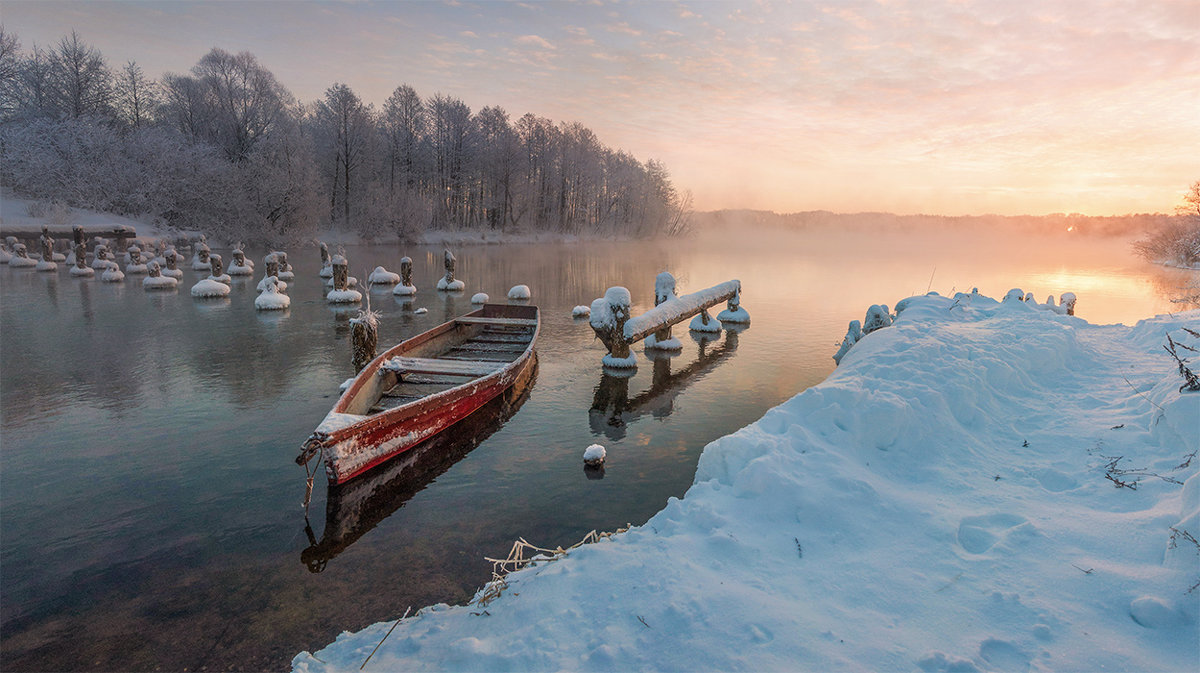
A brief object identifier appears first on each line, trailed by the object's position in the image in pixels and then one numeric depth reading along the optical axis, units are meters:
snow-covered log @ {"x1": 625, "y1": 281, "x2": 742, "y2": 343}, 14.61
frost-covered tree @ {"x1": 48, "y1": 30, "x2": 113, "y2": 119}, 51.25
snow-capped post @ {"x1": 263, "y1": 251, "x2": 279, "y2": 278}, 25.80
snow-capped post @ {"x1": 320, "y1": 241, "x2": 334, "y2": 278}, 31.20
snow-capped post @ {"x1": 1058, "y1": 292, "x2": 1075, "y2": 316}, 17.61
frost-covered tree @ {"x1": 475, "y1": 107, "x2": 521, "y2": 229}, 64.44
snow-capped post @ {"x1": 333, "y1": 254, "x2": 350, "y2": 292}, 24.42
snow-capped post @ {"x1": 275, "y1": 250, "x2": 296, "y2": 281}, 29.98
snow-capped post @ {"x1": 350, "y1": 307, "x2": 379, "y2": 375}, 12.16
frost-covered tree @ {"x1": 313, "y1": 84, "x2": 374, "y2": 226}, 55.66
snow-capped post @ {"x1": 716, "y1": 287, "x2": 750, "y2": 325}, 21.14
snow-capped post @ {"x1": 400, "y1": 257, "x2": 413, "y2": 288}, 26.36
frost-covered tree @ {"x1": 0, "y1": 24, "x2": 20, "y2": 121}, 48.28
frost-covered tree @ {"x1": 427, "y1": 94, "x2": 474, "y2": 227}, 62.06
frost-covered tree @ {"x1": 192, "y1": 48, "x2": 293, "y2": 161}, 55.03
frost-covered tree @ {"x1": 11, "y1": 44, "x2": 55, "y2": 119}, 48.84
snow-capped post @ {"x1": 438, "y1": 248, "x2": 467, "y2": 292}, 28.25
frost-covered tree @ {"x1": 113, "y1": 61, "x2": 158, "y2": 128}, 56.12
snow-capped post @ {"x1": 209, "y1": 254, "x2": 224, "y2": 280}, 27.83
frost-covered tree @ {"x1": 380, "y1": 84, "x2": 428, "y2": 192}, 60.34
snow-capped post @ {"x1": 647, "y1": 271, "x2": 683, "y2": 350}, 16.98
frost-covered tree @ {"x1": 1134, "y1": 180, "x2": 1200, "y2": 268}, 40.38
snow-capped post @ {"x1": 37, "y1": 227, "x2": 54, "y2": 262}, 31.83
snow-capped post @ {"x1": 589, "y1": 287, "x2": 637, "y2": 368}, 13.84
